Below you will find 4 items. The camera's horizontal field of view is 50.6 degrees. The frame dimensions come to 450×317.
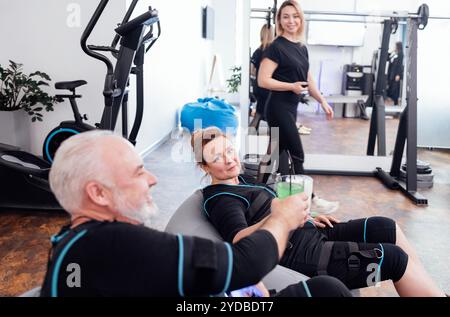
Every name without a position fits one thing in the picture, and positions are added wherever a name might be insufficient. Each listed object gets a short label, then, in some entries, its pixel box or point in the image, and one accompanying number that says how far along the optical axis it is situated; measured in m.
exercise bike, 2.74
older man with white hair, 0.86
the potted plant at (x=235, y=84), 6.35
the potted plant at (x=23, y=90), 3.41
